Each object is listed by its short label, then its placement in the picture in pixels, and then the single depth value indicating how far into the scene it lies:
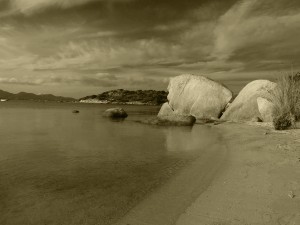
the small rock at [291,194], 5.18
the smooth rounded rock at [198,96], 26.72
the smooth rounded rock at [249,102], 21.77
